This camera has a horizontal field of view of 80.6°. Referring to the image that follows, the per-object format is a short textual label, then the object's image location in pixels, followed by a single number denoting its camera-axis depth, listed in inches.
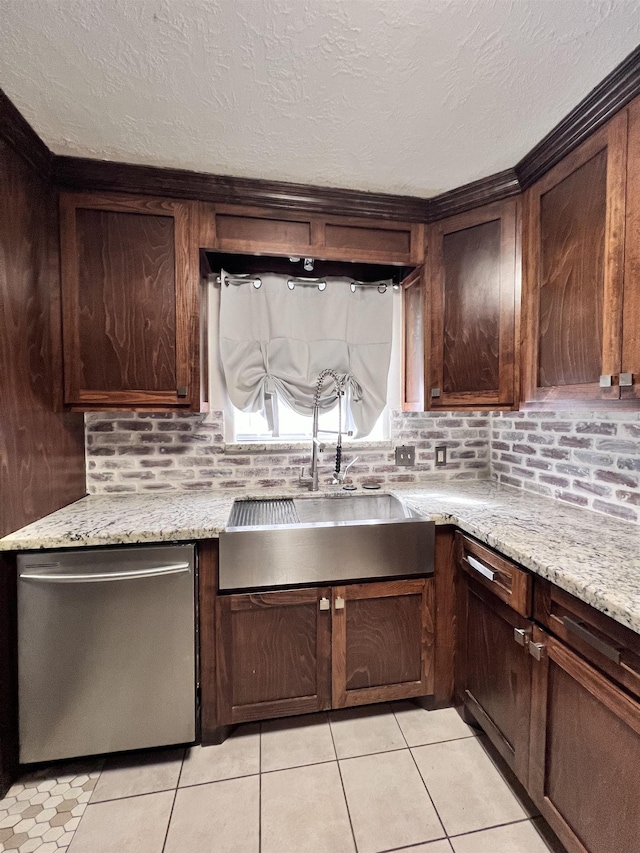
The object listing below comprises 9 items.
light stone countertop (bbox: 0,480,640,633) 41.1
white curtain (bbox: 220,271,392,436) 80.9
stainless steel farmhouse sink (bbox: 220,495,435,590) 58.6
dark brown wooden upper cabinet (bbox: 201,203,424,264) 68.3
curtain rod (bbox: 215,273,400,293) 79.5
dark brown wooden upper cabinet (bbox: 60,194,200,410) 64.7
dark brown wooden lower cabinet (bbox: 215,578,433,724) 60.1
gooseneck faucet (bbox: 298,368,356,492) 80.1
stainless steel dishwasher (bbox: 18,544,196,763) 53.6
